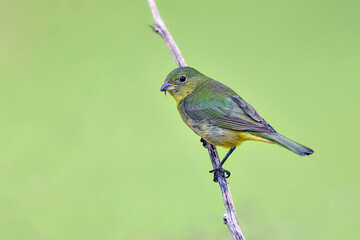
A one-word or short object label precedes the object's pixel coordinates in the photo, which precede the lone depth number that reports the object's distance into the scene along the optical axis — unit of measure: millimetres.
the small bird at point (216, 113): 6281
